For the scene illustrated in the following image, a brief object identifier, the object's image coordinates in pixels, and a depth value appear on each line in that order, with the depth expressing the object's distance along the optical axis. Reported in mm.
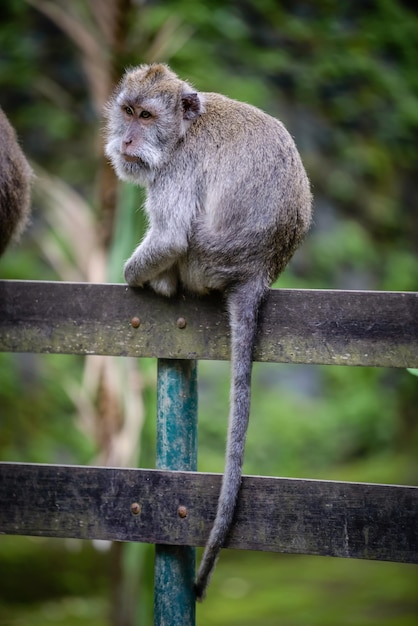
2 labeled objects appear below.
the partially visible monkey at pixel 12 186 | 7832
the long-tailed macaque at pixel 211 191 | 6004
